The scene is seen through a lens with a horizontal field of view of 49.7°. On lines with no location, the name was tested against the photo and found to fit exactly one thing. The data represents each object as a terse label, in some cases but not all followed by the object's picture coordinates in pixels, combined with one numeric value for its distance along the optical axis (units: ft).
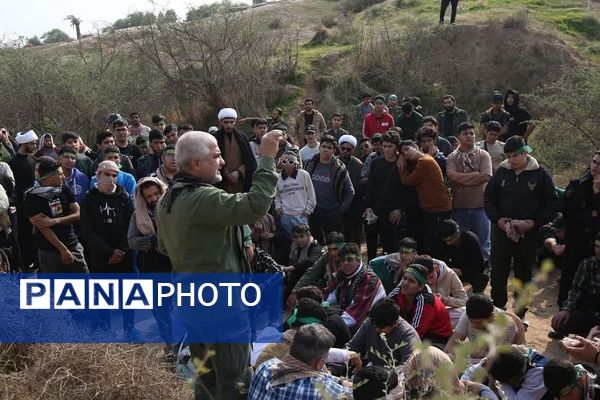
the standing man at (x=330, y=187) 24.77
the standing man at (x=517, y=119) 34.27
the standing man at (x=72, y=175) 20.93
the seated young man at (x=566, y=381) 12.05
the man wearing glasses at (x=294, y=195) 23.75
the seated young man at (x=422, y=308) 16.65
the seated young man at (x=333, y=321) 16.20
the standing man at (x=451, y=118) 34.79
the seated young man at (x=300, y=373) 9.92
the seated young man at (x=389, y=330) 14.49
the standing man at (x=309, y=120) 37.60
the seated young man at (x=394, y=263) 19.16
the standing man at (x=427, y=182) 22.30
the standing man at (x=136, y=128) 33.60
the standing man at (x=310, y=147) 28.71
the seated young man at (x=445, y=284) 18.38
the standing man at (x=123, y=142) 26.64
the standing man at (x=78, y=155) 22.82
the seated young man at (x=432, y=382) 8.99
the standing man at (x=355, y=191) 26.22
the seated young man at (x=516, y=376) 12.71
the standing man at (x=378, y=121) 34.45
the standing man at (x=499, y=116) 34.42
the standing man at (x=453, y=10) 58.29
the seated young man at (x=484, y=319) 14.37
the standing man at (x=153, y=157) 24.06
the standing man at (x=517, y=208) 19.34
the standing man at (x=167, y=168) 19.34
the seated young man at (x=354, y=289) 17.88
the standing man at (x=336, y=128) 34.55
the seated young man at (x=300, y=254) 21.90
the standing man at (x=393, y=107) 40.47
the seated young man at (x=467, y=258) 20.81
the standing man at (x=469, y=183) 22.82
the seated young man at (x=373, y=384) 10.16
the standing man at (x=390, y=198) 23.12
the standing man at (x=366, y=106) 41.34
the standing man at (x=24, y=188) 24.23
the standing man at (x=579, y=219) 18.37
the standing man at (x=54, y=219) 17.83
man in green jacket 9.60
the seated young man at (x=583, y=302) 17.46
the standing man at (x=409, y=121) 33.24
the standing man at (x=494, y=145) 25.35
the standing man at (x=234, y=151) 21.71
